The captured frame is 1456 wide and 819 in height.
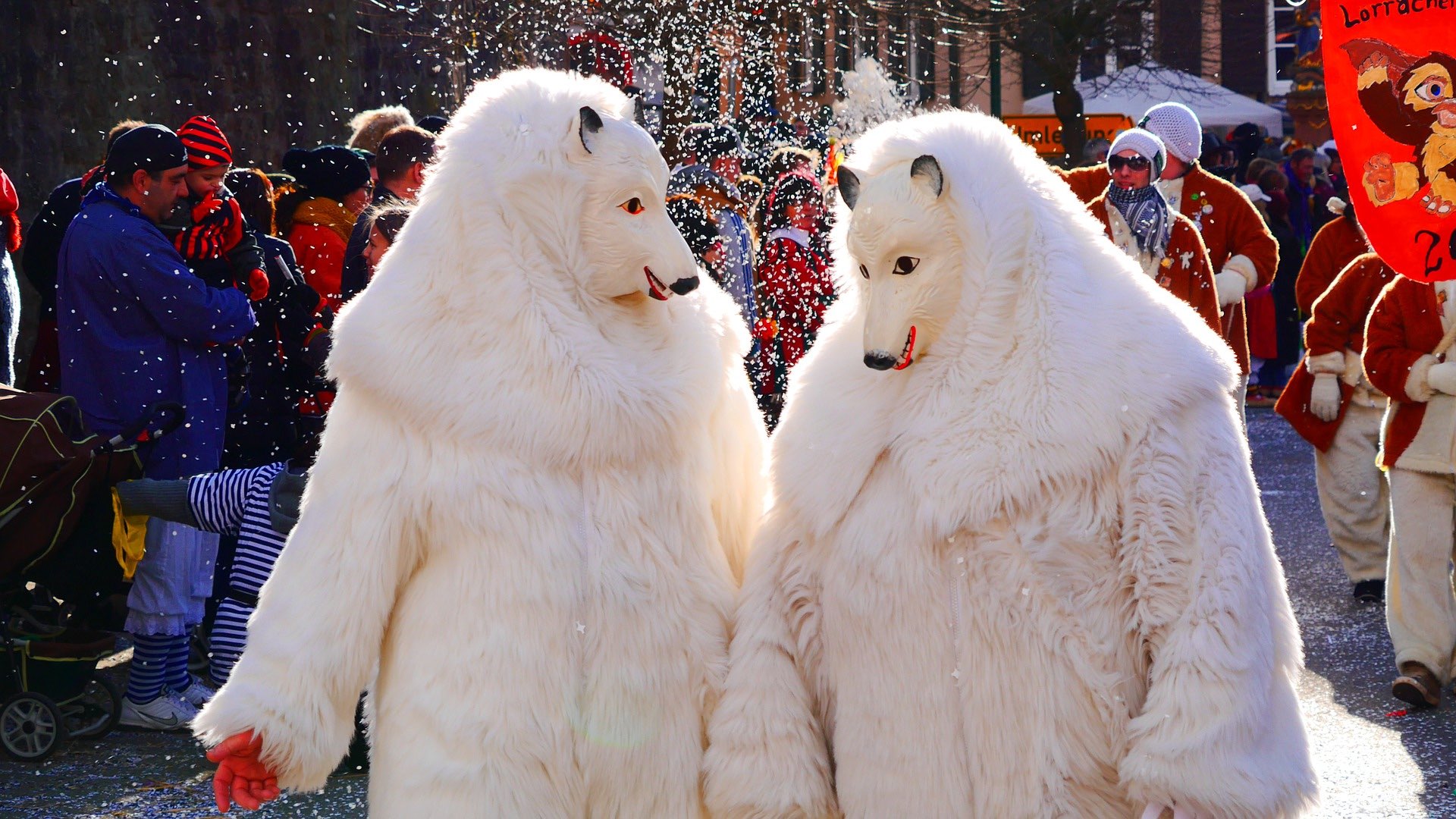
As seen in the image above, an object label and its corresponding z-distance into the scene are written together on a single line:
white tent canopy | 23.25
